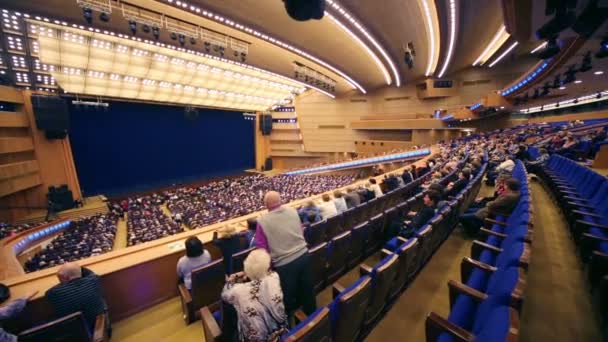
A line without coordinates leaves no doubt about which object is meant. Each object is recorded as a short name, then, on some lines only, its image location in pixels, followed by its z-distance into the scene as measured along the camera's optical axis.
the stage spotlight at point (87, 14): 7.03
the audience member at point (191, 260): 2.41
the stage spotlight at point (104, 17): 7.12
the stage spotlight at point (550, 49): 4.96
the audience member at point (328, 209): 3.73
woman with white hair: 1.38
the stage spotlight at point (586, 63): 6.40
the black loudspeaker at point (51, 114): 12.68
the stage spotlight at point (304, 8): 3.21
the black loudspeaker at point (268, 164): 29.81
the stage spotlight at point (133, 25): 8.03
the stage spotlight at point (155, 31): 8.59
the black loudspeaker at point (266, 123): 28.69
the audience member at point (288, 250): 1.73
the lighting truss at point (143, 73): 11.41
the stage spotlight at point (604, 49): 4.52
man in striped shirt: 1.91
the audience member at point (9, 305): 1.76
